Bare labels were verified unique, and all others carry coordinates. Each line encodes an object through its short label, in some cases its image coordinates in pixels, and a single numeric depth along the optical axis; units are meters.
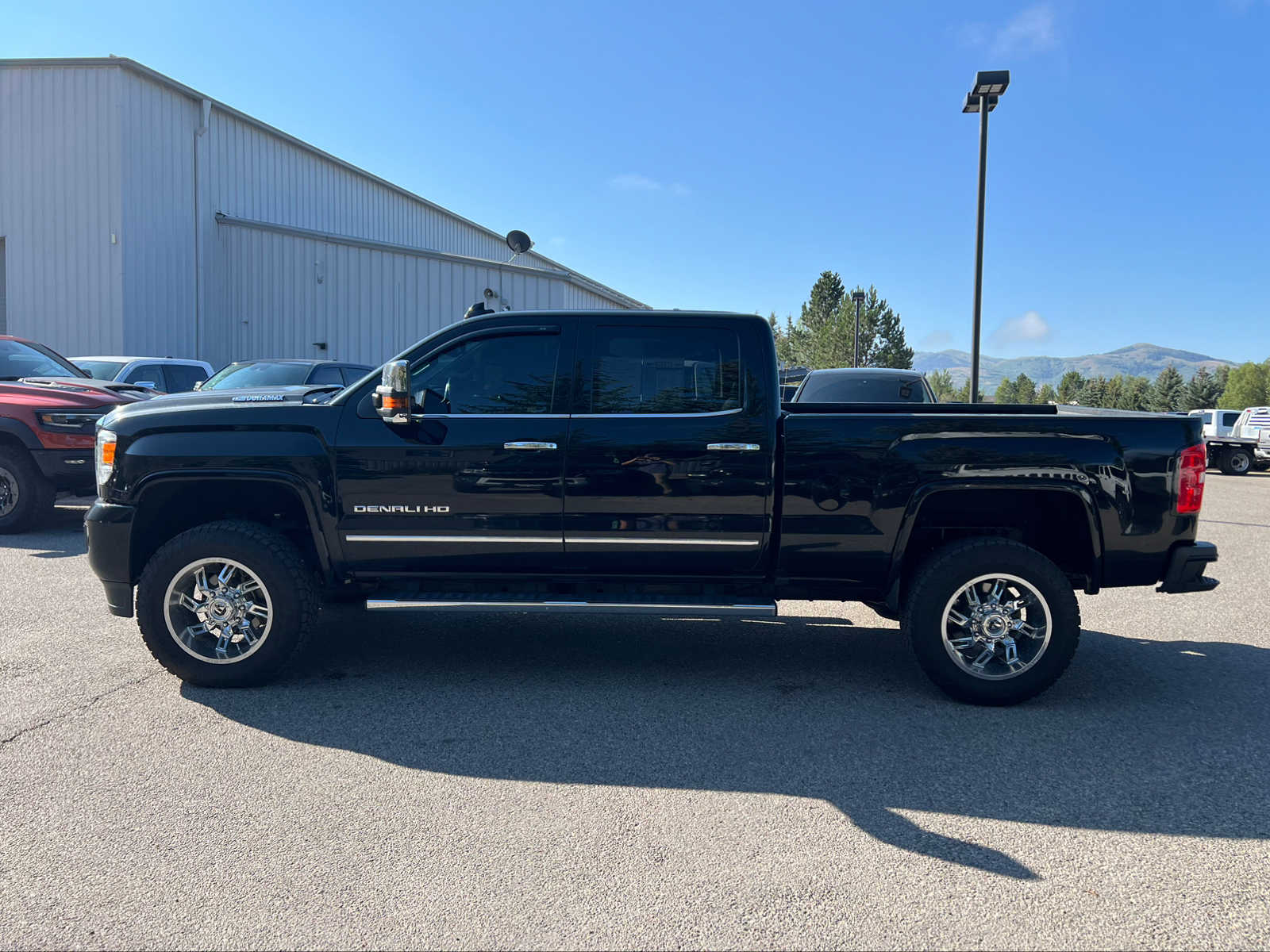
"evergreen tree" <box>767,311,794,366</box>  130.24
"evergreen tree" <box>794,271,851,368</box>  108.31
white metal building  21.67
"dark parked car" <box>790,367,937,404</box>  11.52
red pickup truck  9.66
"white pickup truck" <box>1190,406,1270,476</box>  24.61
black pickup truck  4.85
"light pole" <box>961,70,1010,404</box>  15.66
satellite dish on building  23.45
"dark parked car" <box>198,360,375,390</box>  12.80
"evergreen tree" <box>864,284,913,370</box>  114.69
